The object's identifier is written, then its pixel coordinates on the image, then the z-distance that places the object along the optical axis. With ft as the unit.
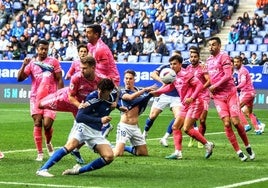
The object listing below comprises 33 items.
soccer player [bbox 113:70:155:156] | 58.29
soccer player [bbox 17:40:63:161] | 55.42
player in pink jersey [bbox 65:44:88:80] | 57.00
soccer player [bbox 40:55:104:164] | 47.67
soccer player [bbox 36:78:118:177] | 46.32
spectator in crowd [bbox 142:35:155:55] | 130.62
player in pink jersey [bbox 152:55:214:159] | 57.11
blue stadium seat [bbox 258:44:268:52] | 125.75
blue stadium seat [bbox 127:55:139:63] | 128.77
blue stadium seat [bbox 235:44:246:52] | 128.16
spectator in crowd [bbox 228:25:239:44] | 130.82
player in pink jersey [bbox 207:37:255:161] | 56.18
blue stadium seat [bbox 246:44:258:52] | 126.84
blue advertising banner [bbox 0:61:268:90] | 114.32
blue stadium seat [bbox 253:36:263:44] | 128.16
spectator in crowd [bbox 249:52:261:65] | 119.03
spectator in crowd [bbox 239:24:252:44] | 129.18
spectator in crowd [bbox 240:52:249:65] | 118.35
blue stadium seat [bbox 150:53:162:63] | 127.75
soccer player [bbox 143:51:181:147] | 67.77
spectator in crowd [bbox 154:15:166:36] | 137.39
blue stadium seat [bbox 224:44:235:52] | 129.59
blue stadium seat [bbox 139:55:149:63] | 128.77
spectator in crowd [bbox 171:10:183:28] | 136.98
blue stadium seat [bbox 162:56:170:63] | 126.93
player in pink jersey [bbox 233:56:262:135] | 81.48
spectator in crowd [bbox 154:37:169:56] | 129.59
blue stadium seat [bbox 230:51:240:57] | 127.34
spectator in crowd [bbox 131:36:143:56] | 131.85
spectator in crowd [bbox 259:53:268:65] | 117.29
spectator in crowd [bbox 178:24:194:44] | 131.85
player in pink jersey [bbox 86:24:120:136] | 54.24
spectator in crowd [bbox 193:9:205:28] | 135.48
